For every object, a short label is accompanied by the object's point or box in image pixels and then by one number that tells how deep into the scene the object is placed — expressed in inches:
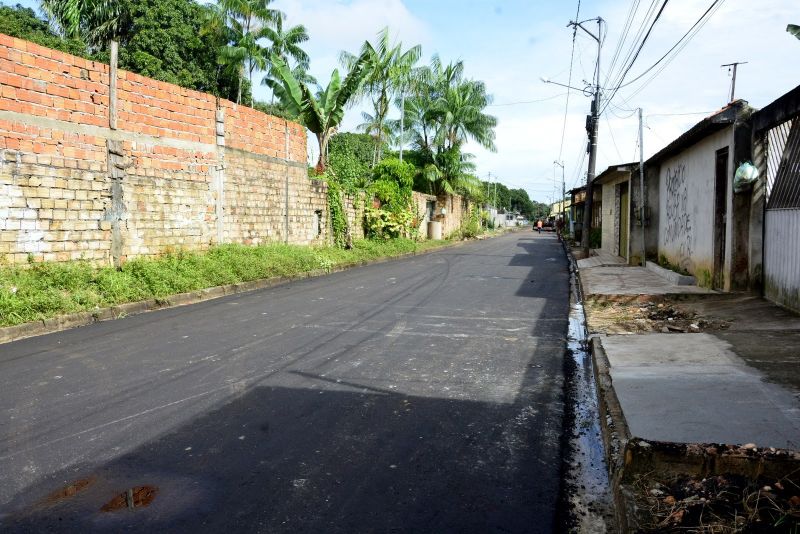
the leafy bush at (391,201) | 1029.8
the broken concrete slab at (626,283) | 457.7
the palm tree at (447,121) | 1507.1
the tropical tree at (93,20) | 1116.8
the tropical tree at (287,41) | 1312.7
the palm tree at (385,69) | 1136.8
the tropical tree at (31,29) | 1062.8
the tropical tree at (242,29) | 1234.6
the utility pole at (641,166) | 568.5
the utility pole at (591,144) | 884.0
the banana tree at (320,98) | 813.9
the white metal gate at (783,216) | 320.8
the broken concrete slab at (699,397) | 152.0
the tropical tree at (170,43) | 1143.0
